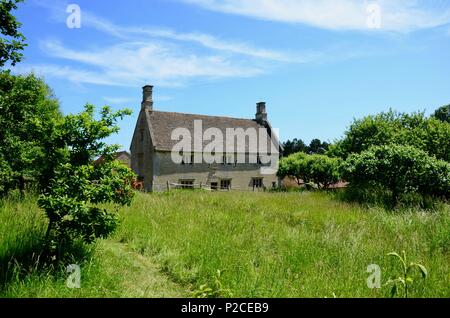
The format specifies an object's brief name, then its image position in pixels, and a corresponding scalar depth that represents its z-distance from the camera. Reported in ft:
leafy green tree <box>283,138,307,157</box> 241.86
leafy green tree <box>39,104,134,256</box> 17.31
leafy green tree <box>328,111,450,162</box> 78.84
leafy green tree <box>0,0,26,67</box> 30.91
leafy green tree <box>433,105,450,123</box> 199.31
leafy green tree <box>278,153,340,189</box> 101.76
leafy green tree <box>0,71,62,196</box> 31.07
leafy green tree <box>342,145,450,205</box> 49.24
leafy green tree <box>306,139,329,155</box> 252.42
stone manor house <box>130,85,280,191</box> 102.12
